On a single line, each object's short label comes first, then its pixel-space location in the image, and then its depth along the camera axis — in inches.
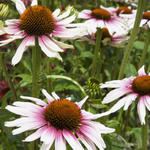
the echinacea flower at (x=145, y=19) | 48.0
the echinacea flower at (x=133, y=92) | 33.4
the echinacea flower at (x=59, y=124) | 24.6
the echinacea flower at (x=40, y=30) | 29.4
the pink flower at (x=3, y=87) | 51.9
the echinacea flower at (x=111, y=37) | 54.0
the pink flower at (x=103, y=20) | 47.7
